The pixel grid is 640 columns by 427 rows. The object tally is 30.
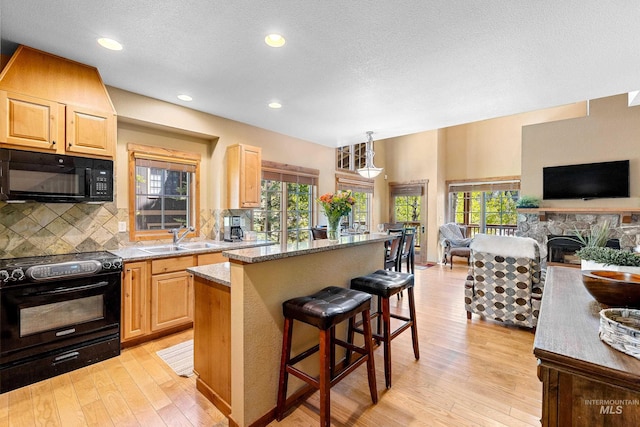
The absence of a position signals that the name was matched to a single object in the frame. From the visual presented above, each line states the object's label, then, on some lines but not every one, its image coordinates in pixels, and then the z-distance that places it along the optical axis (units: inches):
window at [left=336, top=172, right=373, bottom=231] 260.8
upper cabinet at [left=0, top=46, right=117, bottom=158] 91.0
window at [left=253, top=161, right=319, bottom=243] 190.9
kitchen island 67.7
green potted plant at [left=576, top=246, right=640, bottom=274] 57.5
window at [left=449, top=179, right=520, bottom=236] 274.5
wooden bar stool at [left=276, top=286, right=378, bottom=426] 65.4
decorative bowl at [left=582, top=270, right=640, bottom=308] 43.4
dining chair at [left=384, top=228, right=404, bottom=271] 171.0
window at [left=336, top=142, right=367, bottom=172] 267.4
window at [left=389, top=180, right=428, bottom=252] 300.2
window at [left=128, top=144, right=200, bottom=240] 135.9
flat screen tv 185.8
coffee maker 161.2
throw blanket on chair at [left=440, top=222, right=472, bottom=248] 269.0
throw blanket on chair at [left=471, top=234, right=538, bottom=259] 122.9
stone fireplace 181.5
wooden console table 32.6
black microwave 91.7
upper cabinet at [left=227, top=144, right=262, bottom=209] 157.9
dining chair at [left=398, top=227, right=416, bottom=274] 188.9
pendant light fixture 199.2
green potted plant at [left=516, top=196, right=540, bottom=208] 214.4
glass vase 102.3
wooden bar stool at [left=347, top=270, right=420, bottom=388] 86.7
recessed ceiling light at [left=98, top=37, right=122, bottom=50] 88.4
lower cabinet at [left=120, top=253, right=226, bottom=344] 109.3
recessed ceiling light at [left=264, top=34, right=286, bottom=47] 85.2
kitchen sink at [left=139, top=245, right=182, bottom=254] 124.8
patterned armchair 123.0
